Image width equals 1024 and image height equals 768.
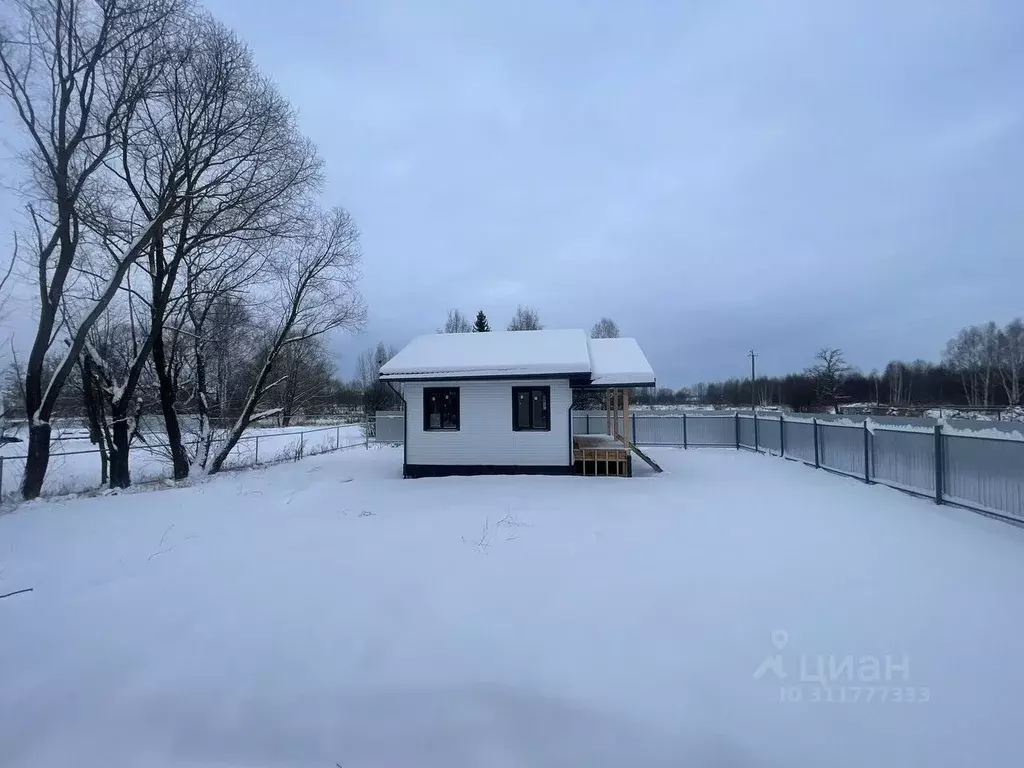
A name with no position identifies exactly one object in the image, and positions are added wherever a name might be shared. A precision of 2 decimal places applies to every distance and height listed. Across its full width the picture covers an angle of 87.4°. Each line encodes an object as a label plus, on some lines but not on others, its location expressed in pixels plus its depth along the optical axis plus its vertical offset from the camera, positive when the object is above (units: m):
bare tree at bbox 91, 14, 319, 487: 13.71 +6.44
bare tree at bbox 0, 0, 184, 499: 11.24 +6.19
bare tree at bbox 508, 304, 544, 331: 51.31 +7.59
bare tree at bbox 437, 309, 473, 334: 56.19 +7.94
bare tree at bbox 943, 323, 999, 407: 58.25 +4.07
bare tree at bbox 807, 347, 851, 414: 59.28 +2.04
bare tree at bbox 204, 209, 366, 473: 17.08 +3.02
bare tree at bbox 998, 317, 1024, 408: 52.87 +3.64
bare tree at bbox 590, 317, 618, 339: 53.62 +6.95
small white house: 13.48 -0.29
